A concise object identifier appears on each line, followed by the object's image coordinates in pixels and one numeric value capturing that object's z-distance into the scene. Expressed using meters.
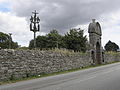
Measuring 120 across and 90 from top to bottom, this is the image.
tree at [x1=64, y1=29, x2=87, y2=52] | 47.50
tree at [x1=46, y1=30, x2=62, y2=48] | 80.57
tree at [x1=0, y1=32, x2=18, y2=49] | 90.72
